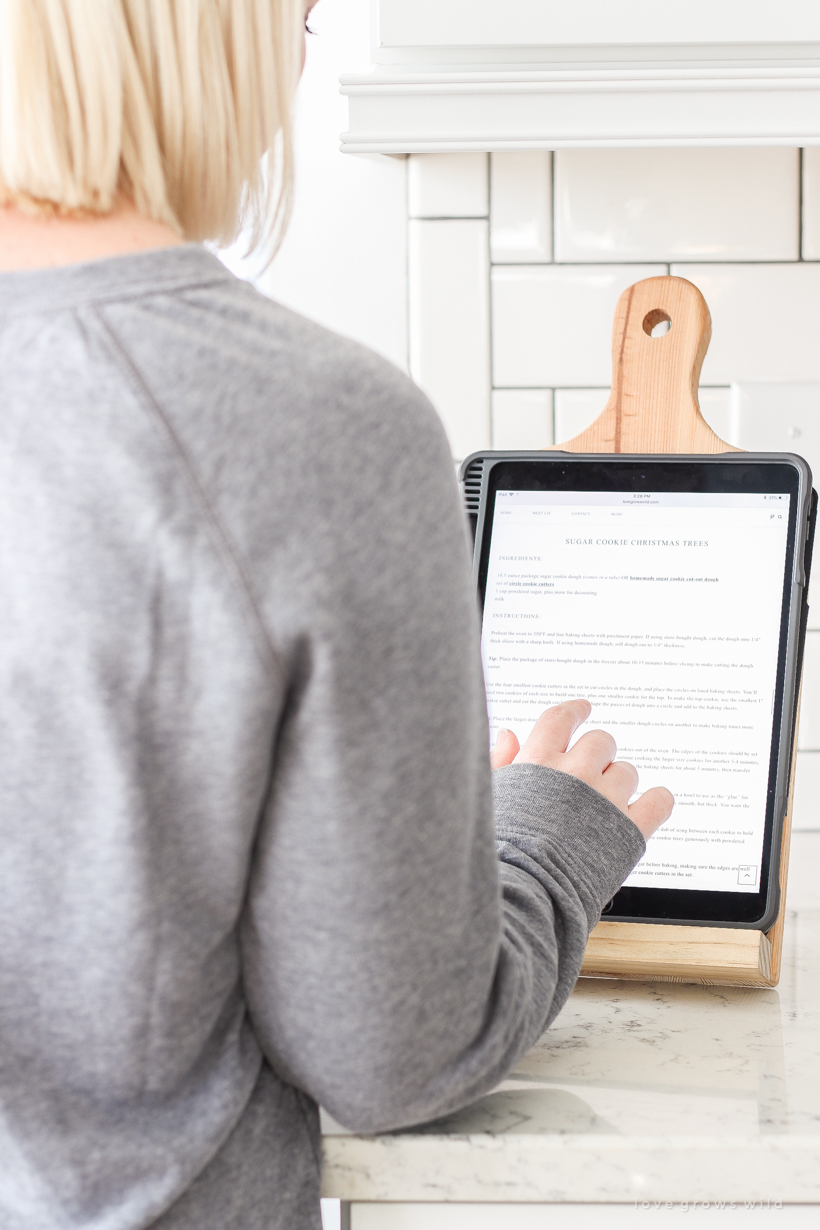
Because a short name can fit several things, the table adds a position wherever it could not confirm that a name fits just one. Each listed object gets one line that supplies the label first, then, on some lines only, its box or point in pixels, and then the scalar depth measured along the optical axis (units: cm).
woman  91
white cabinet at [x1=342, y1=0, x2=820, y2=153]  147
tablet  144
